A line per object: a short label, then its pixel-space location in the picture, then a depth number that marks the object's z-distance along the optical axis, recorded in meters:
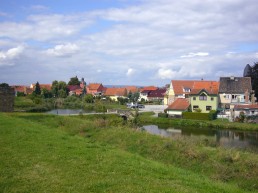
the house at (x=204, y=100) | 54.94
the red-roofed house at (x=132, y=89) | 116.29
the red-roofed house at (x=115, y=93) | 102.22
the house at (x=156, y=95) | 98.27
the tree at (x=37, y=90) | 98.99
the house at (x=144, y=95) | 101.59
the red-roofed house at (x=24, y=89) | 111.43
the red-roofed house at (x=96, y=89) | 116.86
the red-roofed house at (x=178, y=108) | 53.47
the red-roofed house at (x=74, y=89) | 109.14
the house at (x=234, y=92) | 56.47
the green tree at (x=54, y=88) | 96.81
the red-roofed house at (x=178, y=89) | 72.06
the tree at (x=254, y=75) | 60.41
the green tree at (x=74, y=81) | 123.31
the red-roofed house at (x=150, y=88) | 113.86
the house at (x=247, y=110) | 48.48
